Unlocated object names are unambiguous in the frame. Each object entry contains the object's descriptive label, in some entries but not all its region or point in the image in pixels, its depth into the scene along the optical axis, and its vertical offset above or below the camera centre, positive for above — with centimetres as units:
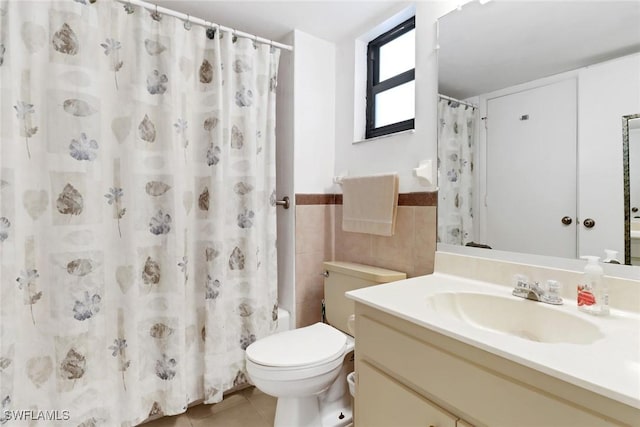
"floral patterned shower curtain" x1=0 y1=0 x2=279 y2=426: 125 -2
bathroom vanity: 61 -37
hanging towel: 157 +1
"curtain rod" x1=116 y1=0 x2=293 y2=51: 142 +92
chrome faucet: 100 -29
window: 172 +71
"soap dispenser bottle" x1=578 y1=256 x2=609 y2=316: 91 -26
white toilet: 127 -65
